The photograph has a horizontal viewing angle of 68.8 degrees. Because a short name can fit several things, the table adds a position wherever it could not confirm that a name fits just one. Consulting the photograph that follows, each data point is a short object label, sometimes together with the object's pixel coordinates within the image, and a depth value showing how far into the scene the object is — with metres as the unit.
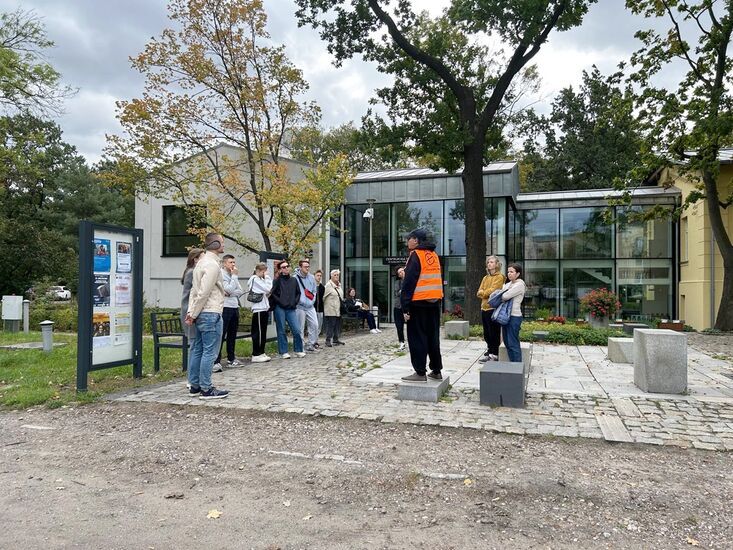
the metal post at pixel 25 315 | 17.39
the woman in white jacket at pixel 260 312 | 9.68
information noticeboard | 6.77
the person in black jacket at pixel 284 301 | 9.87
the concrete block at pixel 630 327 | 14.87
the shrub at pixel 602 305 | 18.34
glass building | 22.30
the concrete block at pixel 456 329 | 14.38
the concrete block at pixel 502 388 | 6.19
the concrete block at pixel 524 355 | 8.62
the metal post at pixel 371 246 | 20.95
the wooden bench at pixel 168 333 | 8.60
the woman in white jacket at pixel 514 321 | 7.88
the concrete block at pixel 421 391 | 6.38
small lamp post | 11.03
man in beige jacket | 6.52
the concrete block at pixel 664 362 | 6.95
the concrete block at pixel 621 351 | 9.96
